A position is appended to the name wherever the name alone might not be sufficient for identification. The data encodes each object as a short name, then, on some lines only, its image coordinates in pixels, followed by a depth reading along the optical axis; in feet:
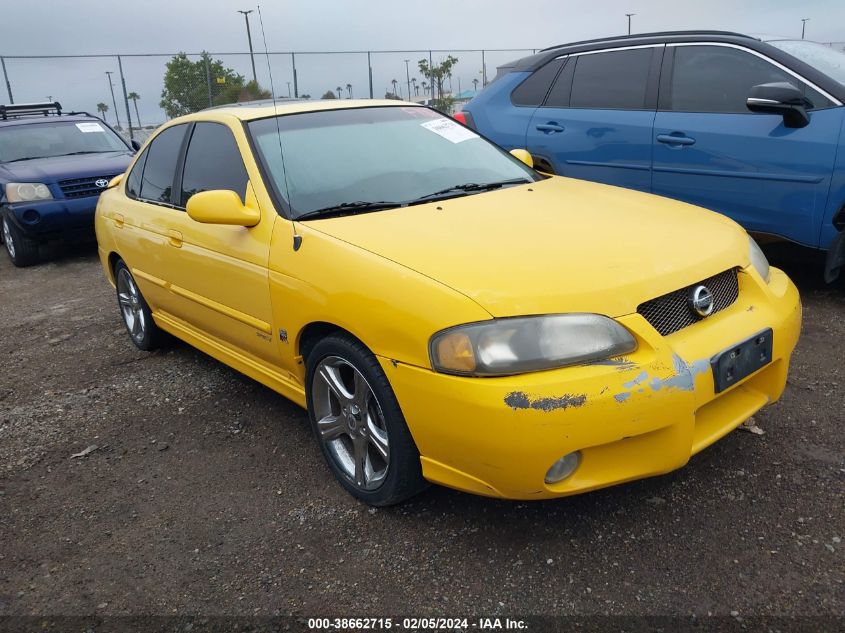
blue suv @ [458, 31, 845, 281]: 13.53
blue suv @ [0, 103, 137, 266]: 24.58
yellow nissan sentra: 6.84
